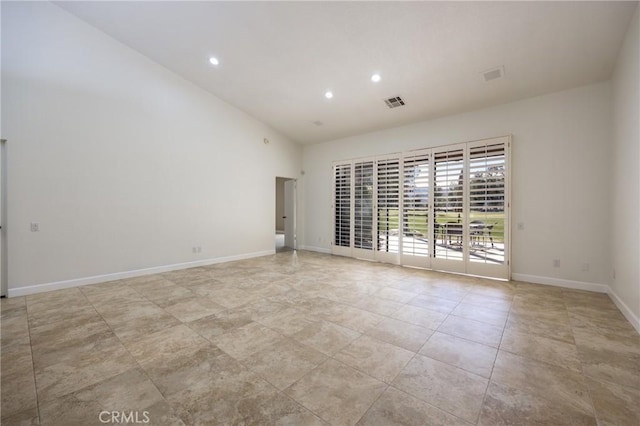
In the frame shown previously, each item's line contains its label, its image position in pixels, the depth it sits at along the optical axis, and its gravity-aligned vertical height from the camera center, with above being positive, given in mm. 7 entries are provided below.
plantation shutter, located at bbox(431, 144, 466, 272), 4945 +83
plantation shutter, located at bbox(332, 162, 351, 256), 6855 +76
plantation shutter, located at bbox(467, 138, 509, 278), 4551 +79
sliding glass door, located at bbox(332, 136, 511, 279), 4613 +90
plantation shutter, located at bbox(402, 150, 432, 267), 5414 +87
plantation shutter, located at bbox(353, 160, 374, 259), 6371 +74
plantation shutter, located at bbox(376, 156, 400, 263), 5879 +92
